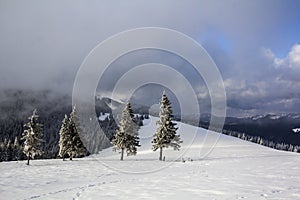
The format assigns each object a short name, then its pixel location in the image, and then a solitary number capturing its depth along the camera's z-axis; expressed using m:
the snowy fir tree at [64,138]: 54.84
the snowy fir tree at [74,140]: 55.25
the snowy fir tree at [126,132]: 54.53
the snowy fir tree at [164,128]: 51.62
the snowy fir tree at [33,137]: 50.44
